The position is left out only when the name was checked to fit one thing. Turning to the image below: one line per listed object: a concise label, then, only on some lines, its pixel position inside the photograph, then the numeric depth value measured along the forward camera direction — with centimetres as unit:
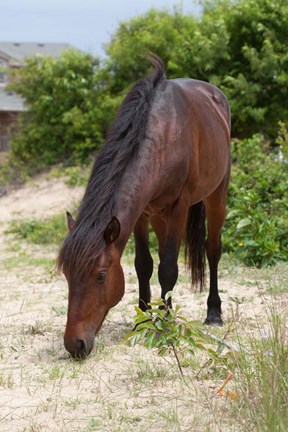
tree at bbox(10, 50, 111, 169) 2697
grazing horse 765
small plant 667
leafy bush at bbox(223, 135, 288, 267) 1463
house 3720
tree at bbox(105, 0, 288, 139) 2371
